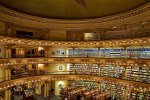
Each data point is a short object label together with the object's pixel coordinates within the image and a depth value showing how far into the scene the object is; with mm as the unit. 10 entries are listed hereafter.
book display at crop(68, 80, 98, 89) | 14083
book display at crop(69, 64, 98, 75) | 13913
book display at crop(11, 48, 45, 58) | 12938
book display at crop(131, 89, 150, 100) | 10300
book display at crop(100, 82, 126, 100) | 11954
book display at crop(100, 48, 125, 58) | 12340
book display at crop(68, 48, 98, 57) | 14096
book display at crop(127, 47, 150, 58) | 10472
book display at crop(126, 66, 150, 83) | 10385
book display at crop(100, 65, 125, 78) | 12188
